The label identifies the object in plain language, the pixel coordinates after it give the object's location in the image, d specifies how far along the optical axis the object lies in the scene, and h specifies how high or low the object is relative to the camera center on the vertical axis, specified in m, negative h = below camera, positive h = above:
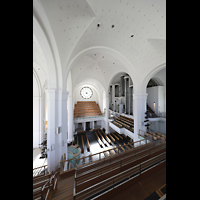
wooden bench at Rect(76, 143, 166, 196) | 3.19 -2.73
